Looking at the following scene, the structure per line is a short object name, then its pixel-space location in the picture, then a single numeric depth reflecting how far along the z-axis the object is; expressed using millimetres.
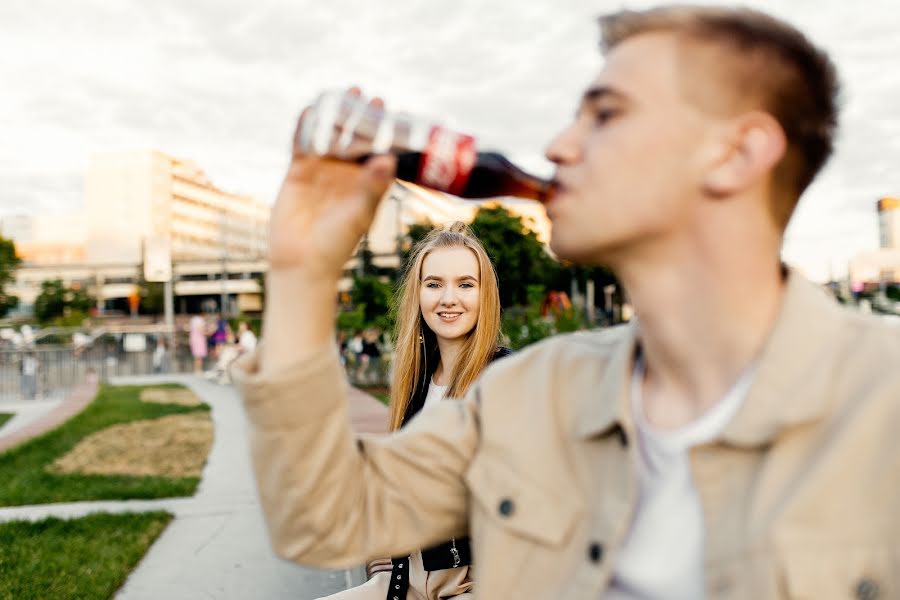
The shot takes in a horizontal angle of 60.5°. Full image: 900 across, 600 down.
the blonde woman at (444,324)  3525
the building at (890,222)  89588
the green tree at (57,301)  75938
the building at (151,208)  108250
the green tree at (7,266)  64500
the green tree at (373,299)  17828
